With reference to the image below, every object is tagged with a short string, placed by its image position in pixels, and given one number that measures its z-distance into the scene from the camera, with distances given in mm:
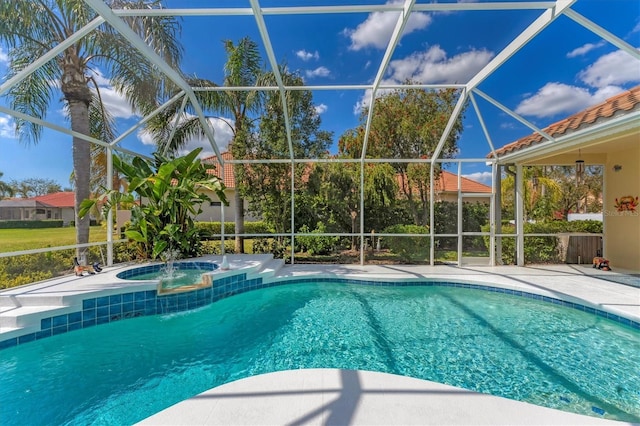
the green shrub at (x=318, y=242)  9812
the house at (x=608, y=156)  5938
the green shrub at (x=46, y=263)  6582
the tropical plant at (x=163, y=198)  6594
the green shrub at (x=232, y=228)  10683
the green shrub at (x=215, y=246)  9995
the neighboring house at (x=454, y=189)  8815
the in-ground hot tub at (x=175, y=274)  5677
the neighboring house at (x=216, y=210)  14375
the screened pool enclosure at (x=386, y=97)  4676
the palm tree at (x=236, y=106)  9406
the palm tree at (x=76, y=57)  6766
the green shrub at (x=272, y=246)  9984
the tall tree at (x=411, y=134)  10734
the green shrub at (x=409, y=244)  9477
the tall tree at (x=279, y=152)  9766
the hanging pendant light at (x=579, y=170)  7241
